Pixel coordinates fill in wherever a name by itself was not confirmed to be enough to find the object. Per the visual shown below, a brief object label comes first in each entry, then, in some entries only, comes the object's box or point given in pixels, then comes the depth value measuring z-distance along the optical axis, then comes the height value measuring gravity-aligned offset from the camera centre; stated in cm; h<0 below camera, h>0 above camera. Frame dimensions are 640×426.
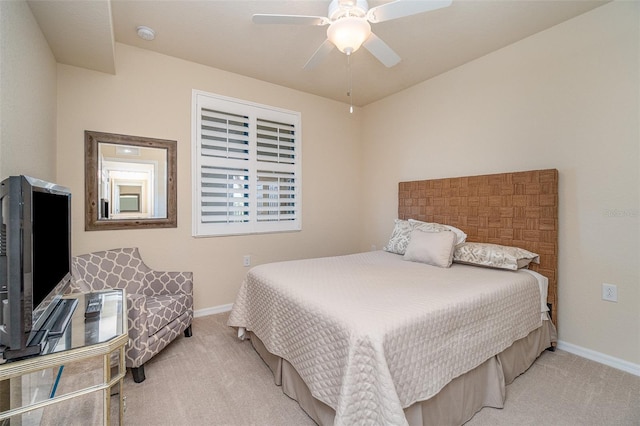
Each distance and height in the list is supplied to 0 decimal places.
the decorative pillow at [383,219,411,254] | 301 -26
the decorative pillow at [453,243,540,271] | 227 -35
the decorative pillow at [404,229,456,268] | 246 -31
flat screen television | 97 -20
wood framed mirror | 259 +29
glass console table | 103 -69
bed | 128 -57
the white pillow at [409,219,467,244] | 274 -15
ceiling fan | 172 +119
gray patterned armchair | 193 -66
